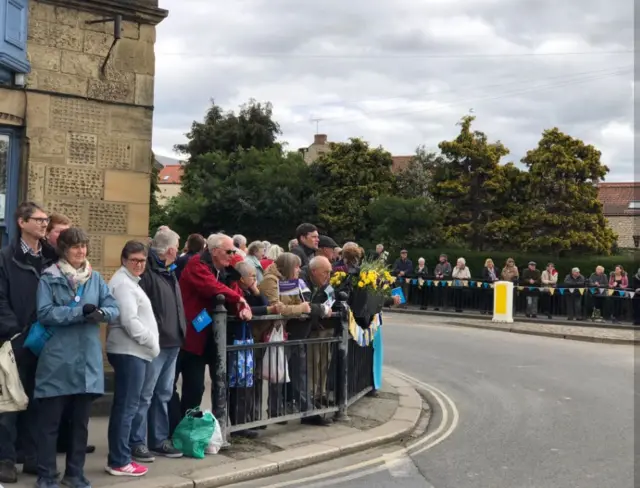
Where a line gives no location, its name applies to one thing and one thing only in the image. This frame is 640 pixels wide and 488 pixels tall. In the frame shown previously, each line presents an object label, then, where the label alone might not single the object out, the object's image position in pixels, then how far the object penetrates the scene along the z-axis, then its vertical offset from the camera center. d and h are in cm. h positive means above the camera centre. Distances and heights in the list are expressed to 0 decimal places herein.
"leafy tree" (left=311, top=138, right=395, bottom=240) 3362 +433
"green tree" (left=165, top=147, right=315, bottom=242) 3541 +361
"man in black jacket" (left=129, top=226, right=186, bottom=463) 634 -70
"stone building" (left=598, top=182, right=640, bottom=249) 6044 +647
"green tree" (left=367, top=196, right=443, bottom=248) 3008 +222
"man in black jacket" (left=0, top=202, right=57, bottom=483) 565 -22
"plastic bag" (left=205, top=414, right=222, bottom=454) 666 -150
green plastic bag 654 -143
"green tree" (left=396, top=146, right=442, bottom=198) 3438 +481
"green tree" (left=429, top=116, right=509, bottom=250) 3053 +389
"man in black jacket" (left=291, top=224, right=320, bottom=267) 961 +44
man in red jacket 673 -27
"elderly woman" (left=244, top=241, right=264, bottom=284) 966 +28
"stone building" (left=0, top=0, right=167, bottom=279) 799 +174
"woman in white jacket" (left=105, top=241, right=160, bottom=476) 589 -63
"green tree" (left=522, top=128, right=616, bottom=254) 2908 +330
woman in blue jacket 538 -59
